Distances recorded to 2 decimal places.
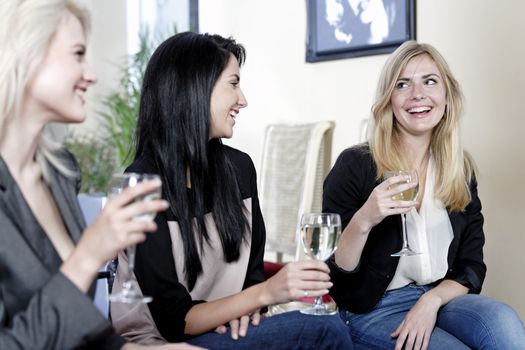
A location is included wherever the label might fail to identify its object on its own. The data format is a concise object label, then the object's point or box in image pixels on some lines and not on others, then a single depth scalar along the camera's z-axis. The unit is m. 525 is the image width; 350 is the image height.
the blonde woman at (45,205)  1.18
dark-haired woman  1.84
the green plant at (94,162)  5.56
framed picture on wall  3.58
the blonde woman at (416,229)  2.19
